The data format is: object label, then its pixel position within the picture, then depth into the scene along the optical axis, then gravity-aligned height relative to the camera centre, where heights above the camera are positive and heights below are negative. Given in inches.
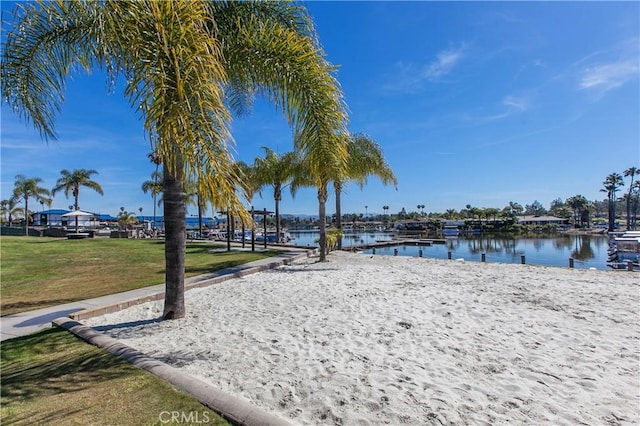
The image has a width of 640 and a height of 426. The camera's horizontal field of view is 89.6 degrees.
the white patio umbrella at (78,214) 1325.3 +34.6
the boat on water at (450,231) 3058.8 -157.1
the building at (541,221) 3939.5 -91.5
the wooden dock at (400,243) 1301.4 -130.8
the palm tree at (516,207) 5044.3 +107.3
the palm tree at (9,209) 2148.0 +100.0
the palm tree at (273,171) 1015.0 +156.6
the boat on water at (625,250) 860.6 -107.6
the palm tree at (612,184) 3056.6 +272.2
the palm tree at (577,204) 3686.0 +102.6
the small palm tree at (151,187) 1499.1 +180.3
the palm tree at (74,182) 1717.5 +215.7
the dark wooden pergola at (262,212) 810.2 +17.6
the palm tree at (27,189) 1689.2 +180.2
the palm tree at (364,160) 746.2 +132.7
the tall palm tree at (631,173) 3169.3 +387.5
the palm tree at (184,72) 136.6 +83.6
